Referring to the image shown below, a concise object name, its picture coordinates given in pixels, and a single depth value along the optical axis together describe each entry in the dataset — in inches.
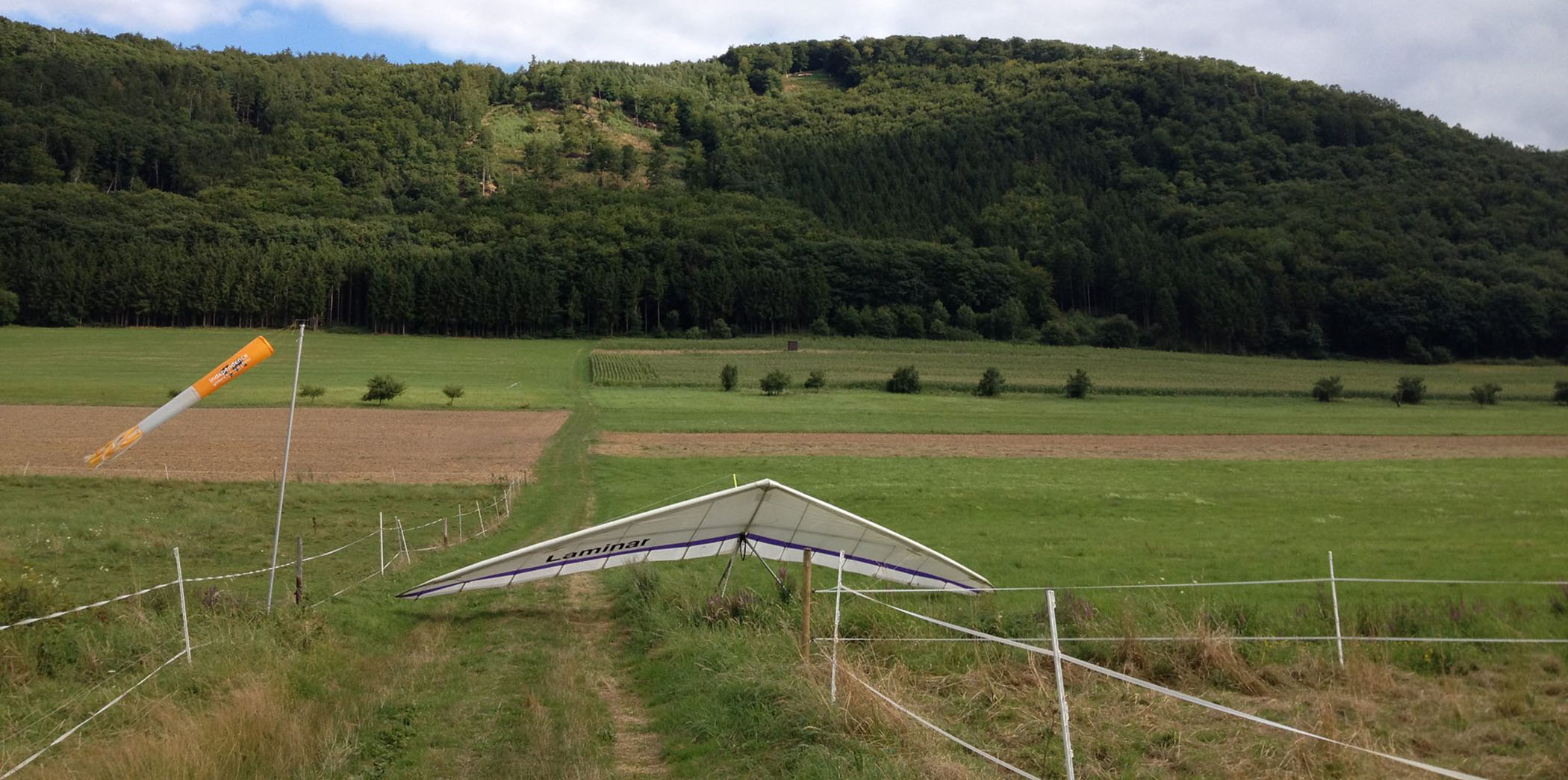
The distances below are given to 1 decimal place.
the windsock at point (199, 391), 553.3
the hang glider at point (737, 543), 561.0
